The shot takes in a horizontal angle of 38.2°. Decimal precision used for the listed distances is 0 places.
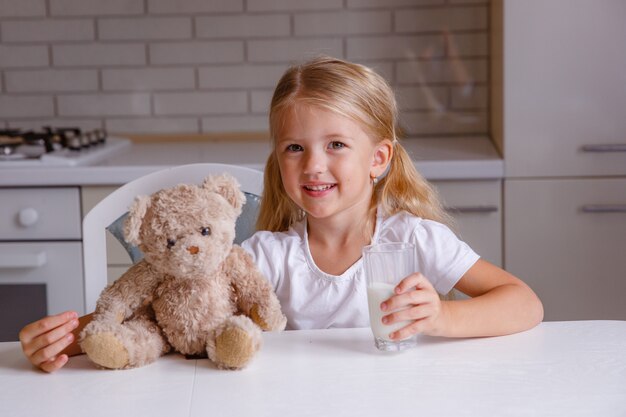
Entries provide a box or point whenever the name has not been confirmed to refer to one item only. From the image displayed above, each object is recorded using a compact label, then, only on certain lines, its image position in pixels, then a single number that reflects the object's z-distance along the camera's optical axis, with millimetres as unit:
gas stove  2256
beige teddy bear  1024
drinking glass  1074
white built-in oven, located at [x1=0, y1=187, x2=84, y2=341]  2238
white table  934
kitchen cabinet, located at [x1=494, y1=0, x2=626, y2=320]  2238
